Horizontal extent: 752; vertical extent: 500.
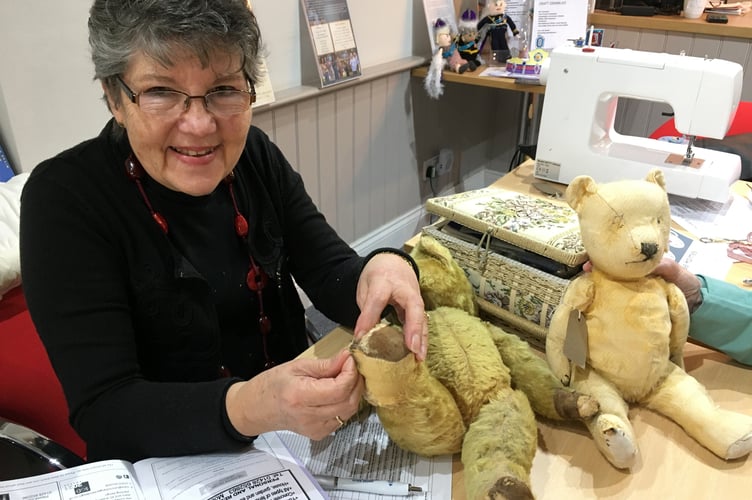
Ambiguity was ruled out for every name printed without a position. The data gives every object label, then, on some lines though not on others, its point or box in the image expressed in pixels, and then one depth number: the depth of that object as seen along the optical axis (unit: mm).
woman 791
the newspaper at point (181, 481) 700
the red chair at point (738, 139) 1754
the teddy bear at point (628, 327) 847
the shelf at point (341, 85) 1976
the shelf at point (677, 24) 2709
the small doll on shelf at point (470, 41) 2480
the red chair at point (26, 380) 1026
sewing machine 1350
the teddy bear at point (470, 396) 717
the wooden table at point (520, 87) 2268
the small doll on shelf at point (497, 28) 2527
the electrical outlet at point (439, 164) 2949
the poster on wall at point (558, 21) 2250
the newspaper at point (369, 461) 804
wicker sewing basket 1031
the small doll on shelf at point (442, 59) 2457
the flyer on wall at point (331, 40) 2018
